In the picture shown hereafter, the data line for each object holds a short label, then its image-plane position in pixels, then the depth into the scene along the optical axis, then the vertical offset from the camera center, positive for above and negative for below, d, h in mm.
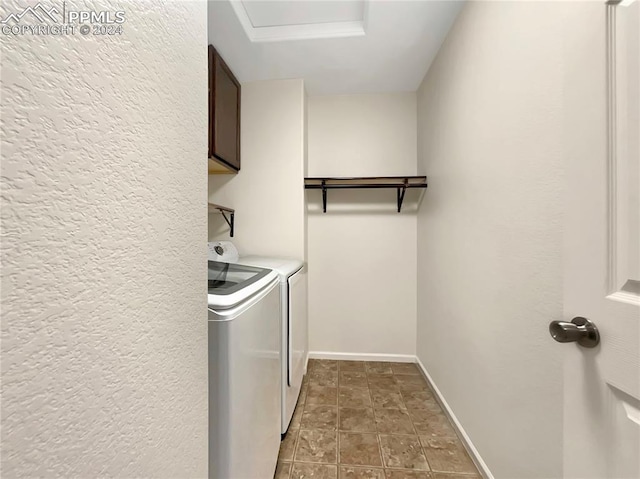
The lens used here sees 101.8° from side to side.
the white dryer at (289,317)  1450 -514
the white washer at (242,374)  781 -466
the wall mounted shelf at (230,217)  2246 +181
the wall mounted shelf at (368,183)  2193 +479
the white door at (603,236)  510 +0
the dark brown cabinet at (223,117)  1781 +903
